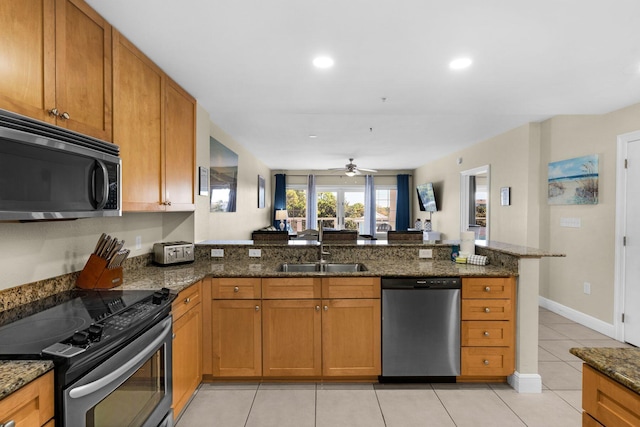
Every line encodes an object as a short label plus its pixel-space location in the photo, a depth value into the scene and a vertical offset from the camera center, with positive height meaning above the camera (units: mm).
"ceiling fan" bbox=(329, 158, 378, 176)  6707 +803
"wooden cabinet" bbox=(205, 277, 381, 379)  2596 -876
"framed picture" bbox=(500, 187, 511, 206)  4843 +214
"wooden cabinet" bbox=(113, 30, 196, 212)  2018 +513
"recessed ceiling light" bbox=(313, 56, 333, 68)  2336 +1017
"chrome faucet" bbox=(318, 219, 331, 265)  3002 -370
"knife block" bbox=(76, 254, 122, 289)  1978 -375
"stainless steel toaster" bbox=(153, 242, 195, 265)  2820 -357
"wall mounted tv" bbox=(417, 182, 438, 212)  7789 +316
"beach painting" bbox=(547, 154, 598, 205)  3775 +346
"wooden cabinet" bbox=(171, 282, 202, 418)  2105 -890
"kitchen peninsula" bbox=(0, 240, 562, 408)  2561 -456
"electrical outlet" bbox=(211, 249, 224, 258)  3141 -391
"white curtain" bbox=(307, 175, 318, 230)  9547 +222
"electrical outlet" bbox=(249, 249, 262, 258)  3160 -391
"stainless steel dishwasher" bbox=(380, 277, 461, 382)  2572 -861
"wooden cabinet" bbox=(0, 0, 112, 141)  1305 +630
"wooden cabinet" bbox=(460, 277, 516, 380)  2588 -855
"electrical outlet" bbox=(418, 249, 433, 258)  3178 -385
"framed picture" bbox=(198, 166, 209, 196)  3391 +289
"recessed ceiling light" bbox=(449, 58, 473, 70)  2344 +1014
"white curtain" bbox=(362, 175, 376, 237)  9562 +149
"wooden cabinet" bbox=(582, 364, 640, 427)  969 -561
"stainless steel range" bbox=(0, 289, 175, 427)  1152 -529
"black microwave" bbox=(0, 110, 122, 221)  1188 +143
